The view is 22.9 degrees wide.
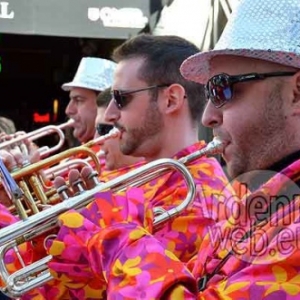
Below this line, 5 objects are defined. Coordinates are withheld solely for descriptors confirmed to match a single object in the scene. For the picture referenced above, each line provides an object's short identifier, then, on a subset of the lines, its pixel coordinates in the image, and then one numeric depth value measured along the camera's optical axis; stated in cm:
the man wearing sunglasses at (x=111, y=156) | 339
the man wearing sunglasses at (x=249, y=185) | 154
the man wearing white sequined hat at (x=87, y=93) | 445
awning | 528
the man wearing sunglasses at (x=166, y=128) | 234
